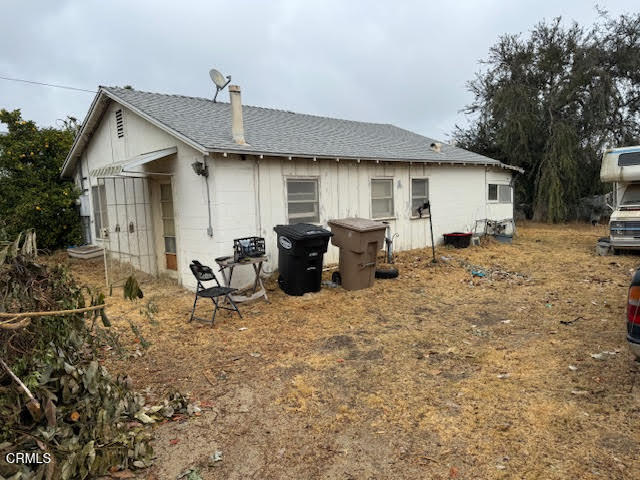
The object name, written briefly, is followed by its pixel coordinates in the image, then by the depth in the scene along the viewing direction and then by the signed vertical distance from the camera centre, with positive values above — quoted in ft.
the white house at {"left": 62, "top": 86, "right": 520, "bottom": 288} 24.36 +2.49
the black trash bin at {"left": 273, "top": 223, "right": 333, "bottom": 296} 21.98 -2.86
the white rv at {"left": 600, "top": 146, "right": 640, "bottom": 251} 31.65 +0.28
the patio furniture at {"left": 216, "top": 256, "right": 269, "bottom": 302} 21.13 -3.14
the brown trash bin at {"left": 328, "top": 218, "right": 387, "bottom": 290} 23.71 -2.64
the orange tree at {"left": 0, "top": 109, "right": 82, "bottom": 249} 38.63 +3.69
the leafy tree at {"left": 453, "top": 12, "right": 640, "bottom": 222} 58.70 +15.16
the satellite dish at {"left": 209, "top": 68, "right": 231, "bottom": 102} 30.36 +10.78
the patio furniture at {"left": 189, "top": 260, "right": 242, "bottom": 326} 18.45 -3.94
